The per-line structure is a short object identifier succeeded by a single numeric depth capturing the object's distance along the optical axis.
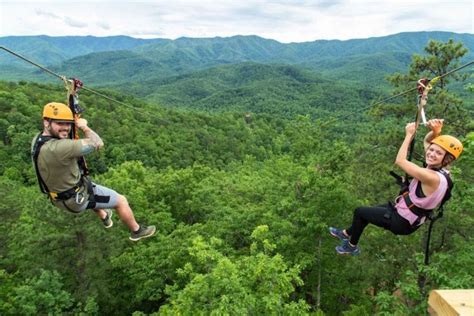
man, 4.55
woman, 4.17
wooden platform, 1.64
